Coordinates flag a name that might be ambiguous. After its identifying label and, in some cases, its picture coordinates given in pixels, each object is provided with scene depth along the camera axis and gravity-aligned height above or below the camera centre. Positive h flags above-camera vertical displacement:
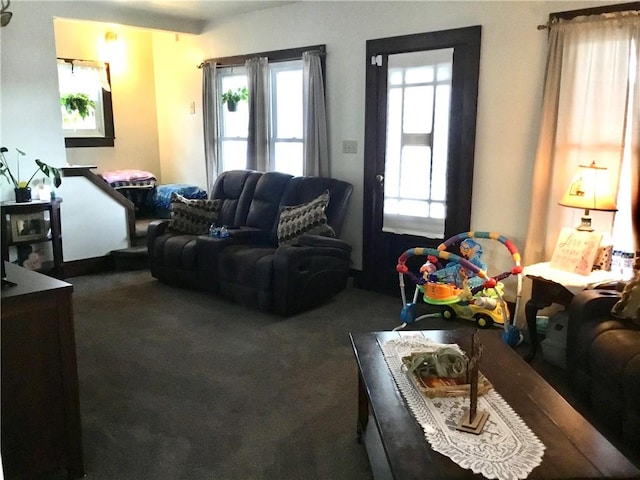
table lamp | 3.14 -0.26
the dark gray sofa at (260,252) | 4.09 -0.86
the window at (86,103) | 6.18 +0.46
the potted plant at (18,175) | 4.66 -0.29
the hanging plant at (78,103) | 6.16 +0.45
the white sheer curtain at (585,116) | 3.21 +0.19
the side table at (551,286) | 3.10 -0.79
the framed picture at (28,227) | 4.63 -0.73
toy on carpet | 3.54 -0.94
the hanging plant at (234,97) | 5.82 +0.50
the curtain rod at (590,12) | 3.19 +0.81
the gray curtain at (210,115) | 6.00 +0.31
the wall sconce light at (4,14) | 4.50 +1.05
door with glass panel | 4.06 +0.01
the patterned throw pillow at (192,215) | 5.02 -0.66
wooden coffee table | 1.48 -0.86
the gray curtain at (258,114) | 5.44 +0.30
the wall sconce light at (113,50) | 6.42 +1.10
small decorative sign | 3.21 -0.62
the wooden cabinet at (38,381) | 1.96 -0.89
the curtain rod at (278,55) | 4.96 +0.86
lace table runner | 1.50 -0.86
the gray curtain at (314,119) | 4.93 +0.23
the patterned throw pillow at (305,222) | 4.44 -0.63
